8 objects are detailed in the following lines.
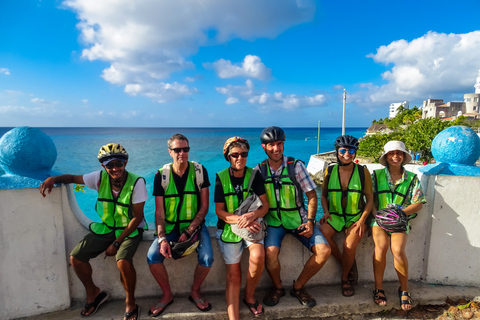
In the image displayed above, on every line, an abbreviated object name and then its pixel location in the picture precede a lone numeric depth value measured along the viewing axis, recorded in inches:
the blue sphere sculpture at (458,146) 136.3
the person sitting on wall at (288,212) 124.9
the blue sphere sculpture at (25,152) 121.2
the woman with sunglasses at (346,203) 133.3
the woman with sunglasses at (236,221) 119.4
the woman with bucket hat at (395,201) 126.9
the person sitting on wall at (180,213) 120.6
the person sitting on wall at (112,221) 119.4
